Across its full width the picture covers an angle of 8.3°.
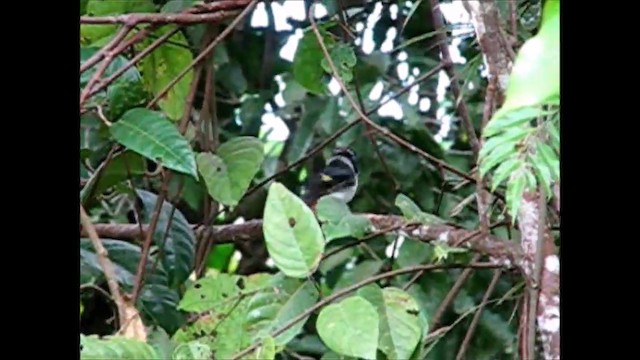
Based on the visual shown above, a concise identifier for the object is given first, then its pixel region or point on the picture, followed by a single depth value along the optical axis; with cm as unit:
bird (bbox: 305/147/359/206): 827
